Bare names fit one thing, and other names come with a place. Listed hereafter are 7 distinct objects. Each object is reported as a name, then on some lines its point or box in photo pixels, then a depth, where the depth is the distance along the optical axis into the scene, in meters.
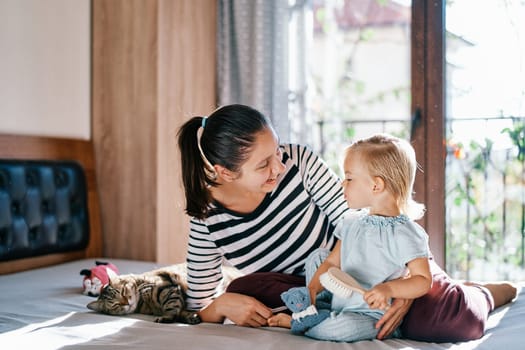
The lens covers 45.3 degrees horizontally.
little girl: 1.52
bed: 1.53
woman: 1.84
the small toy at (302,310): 1.60
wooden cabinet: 3.38
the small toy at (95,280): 2.32
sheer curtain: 3.88
